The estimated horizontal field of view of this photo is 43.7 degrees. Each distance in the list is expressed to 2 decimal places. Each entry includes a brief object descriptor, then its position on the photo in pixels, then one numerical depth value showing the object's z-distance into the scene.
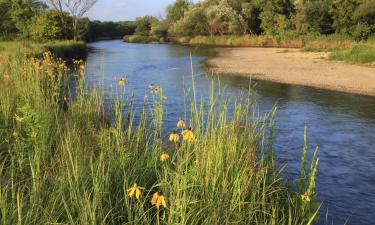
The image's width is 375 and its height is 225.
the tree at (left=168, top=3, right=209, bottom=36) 56.28
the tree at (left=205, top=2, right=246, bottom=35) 50.88
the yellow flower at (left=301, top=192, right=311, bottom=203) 3.26
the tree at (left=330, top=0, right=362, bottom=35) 37.91
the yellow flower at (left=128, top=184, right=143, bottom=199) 2.50
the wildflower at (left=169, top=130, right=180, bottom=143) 3.10
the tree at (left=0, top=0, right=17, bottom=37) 38.47
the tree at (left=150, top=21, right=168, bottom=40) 66.00
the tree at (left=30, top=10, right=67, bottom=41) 34.47
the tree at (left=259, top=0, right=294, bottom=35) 46.97
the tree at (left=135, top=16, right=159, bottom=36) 75.56
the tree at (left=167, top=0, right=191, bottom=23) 68.86
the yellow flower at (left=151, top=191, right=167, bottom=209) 2.44
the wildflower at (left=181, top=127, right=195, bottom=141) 2.91
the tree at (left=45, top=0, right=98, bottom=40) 46.44
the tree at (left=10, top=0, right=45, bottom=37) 37.38
